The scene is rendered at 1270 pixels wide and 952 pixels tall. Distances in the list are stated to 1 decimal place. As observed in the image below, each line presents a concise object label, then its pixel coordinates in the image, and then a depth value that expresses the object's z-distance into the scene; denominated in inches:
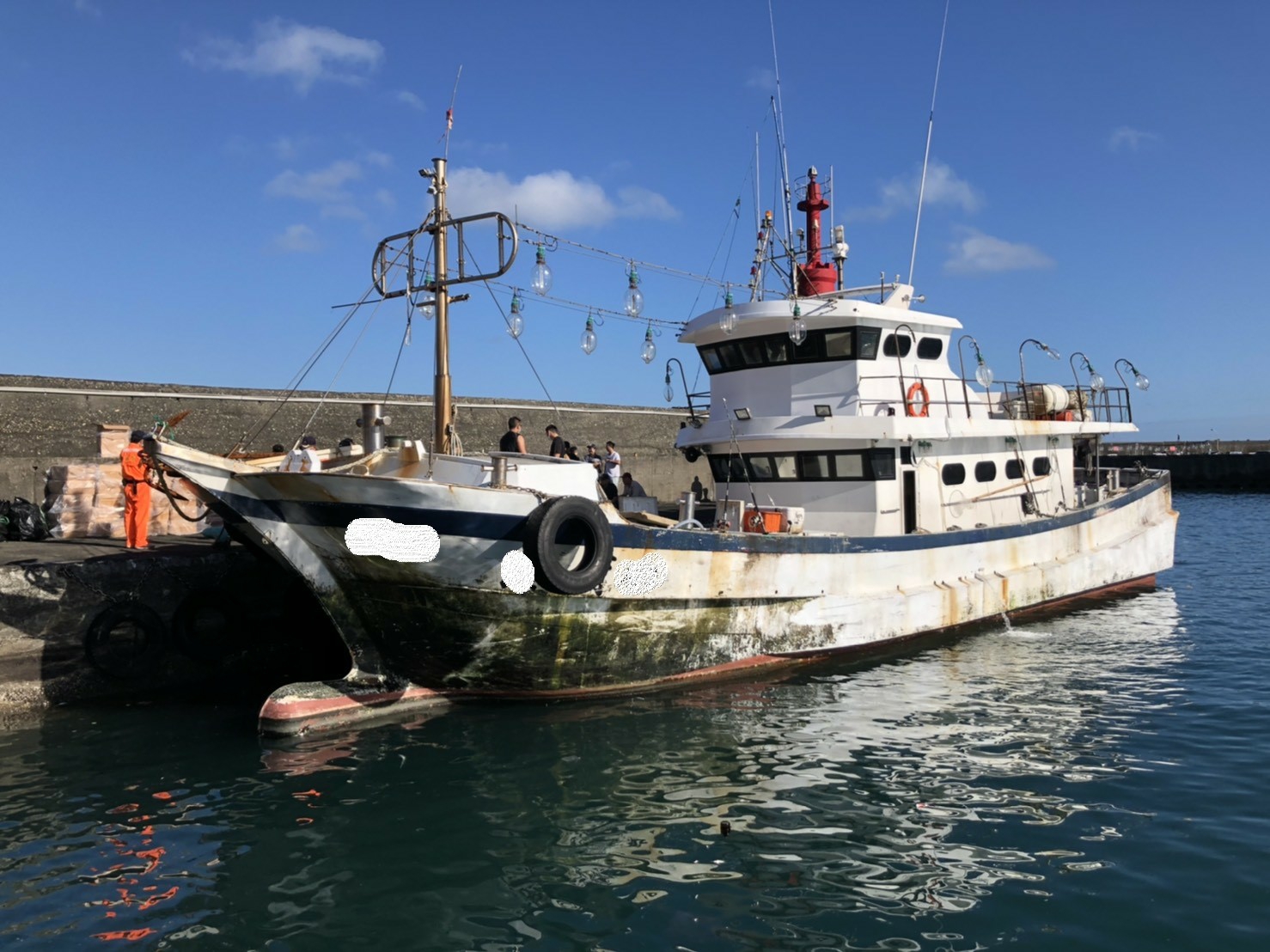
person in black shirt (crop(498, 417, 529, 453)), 430.9
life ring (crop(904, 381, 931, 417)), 486.3
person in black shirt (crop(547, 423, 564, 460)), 488.7
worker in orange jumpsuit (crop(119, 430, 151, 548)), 423.5
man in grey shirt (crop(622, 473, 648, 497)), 546.1
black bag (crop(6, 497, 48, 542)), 473.1
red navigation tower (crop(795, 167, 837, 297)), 567.8
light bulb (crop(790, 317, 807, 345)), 469.1
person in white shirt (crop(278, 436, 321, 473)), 364.5
